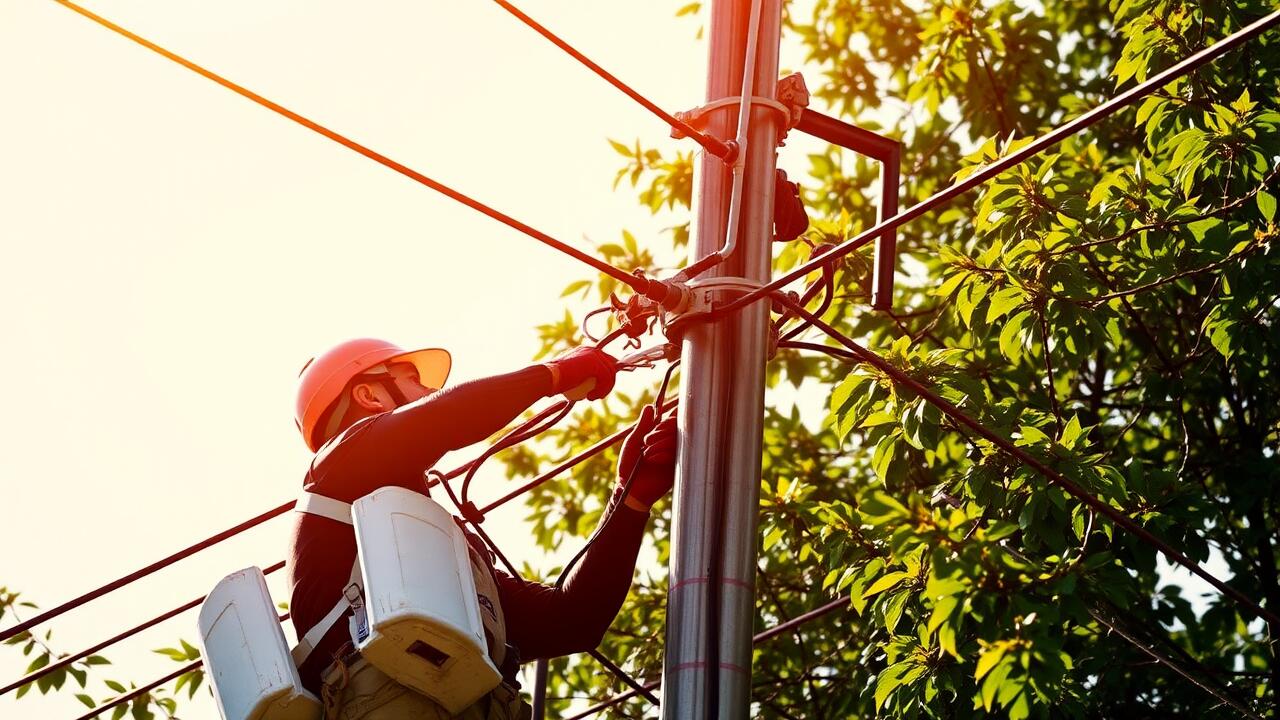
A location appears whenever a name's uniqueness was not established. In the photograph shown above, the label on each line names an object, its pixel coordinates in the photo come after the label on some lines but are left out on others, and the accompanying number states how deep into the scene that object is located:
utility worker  8.44
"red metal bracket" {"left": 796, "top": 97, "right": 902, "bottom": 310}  9.87
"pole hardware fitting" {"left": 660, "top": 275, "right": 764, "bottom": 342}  8.83
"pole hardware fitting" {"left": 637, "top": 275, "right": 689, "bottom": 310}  8.84
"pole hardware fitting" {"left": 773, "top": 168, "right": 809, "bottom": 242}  9.75
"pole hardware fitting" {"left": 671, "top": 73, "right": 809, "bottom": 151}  9.48
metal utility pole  8.01
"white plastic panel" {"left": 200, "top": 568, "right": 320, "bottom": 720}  8.34
